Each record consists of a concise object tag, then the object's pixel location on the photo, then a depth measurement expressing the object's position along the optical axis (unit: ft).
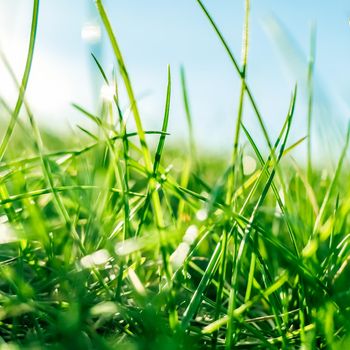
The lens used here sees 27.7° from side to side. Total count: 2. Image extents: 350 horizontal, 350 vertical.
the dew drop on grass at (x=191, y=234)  0.60
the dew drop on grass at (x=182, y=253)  0.60
